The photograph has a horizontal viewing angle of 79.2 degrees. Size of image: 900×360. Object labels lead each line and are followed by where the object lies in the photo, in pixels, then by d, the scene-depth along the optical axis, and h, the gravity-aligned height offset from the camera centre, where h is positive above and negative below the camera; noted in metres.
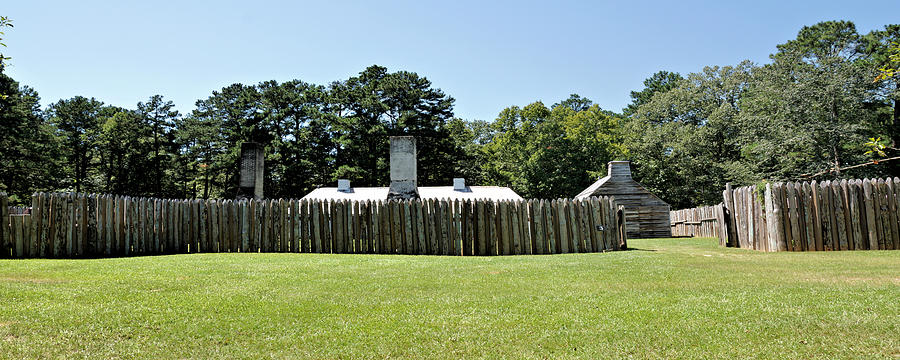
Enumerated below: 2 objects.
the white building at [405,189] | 18.69 +1.22
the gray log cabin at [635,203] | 28.52 -0.01
